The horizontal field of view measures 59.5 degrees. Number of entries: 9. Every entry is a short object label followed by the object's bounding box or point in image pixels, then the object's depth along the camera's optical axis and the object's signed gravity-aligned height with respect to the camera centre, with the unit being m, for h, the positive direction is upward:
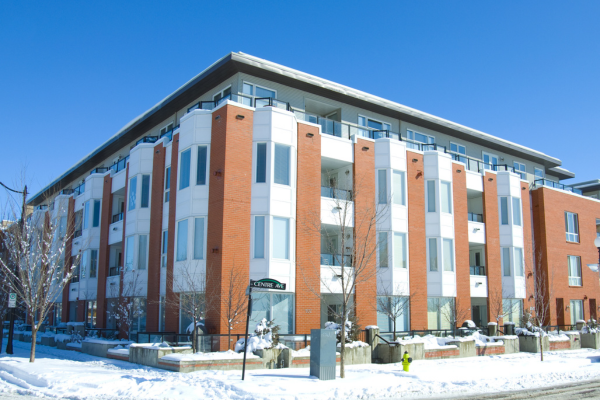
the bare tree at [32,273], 21.03 +0.30
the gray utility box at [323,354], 15.74 -2.14
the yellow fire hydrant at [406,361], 18.06 -2.63
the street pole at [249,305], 14.58 -0.64
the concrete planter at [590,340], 29.98 -3.13
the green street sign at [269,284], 15.96 -0.05
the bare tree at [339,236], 23.70 +2.31
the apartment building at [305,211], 22.66 +3.78
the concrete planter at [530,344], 26.86 -3.00
